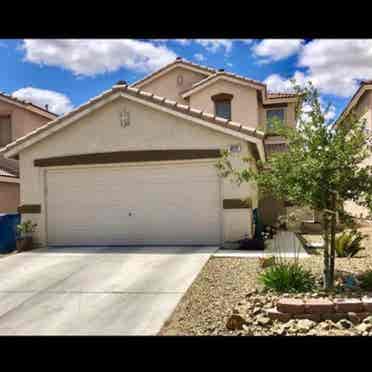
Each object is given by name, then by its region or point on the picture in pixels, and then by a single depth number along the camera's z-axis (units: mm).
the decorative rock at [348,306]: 5246
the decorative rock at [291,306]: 5230
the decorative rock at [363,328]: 4816
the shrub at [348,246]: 9367
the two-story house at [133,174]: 11305
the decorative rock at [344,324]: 5016
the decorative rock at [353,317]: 5152
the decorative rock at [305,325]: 4930
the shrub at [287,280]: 6277
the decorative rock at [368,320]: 5043
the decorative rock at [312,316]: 5215
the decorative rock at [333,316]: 5215
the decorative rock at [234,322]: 5066
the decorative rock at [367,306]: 5266
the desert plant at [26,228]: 12055
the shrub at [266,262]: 8039
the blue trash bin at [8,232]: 12008
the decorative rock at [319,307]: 5230
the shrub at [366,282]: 6283
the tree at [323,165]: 6055
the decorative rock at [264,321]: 5168
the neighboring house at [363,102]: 17203
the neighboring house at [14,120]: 20484
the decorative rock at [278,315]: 5246
